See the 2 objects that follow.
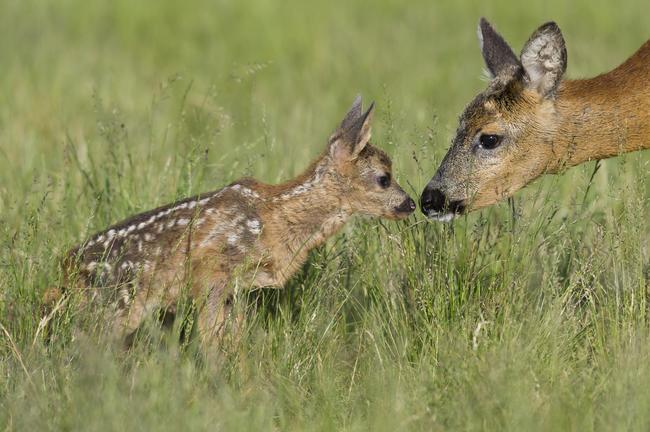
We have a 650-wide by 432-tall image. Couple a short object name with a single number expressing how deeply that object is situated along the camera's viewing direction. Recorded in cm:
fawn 1189
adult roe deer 1273
